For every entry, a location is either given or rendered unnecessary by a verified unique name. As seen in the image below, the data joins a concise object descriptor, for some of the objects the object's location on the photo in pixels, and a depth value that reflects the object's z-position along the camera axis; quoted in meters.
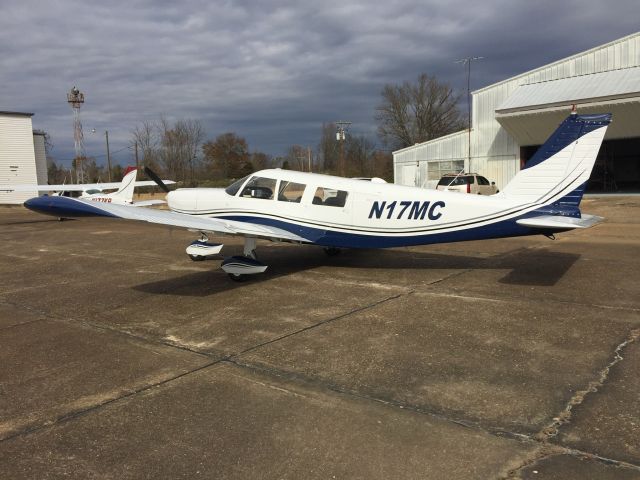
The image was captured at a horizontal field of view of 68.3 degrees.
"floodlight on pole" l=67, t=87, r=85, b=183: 54.08
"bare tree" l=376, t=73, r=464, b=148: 67.50
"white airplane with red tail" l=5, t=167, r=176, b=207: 23.28
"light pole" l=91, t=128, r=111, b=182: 67.38
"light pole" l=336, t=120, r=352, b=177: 51.30
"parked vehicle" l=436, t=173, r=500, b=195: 24.95
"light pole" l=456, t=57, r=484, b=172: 32.86
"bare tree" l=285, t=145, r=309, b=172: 85.88
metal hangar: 25.89
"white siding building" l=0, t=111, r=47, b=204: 45.53
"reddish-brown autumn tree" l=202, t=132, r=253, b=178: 79.44
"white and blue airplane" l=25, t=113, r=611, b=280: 7.61
